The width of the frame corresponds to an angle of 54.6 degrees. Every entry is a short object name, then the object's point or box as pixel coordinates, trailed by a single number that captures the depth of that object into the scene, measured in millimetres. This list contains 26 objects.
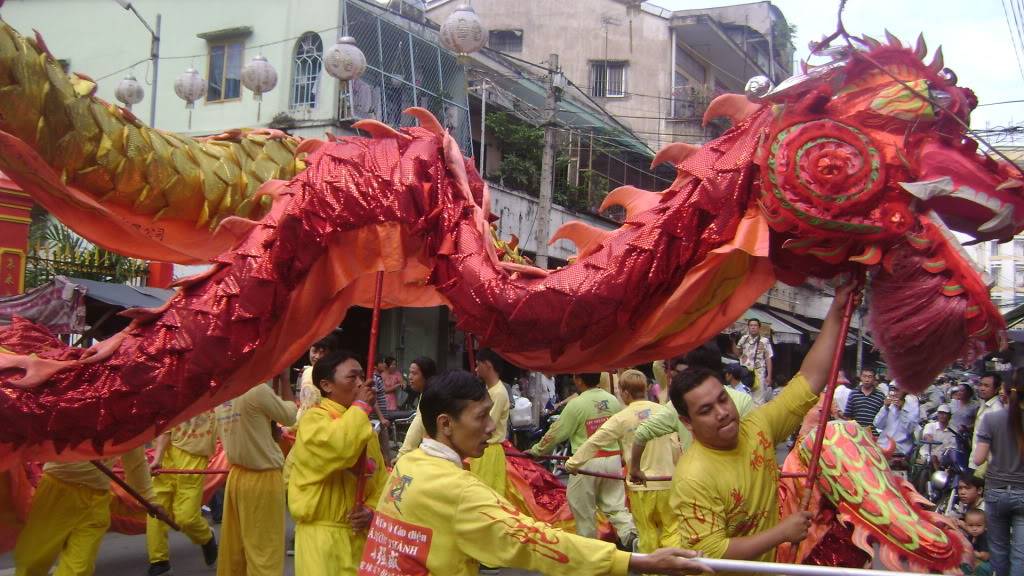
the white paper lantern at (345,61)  10539
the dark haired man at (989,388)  7941
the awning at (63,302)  8578
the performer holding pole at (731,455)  3029
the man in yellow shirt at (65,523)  5074
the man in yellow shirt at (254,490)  5164
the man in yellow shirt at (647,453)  5949
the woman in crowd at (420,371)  6500
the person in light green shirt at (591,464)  6988
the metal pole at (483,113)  15117
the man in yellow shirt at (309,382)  5852
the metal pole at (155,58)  13234
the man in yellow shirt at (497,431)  6625
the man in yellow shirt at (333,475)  4238
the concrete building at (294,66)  14430
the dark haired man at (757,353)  10141
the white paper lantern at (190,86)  12672
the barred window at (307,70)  14484
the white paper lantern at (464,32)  8875
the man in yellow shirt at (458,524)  2604
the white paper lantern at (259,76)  12094
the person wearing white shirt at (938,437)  9492
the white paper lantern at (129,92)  11281
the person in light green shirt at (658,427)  5293
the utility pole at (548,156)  11961
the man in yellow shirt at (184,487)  6484
